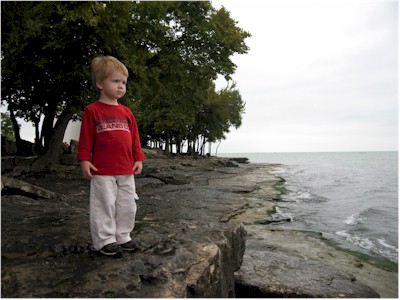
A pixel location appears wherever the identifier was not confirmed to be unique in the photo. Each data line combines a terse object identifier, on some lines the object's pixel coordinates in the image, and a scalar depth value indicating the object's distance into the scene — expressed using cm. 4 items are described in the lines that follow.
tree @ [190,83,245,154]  4153
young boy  277
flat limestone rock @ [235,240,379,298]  371
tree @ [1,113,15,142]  4331
